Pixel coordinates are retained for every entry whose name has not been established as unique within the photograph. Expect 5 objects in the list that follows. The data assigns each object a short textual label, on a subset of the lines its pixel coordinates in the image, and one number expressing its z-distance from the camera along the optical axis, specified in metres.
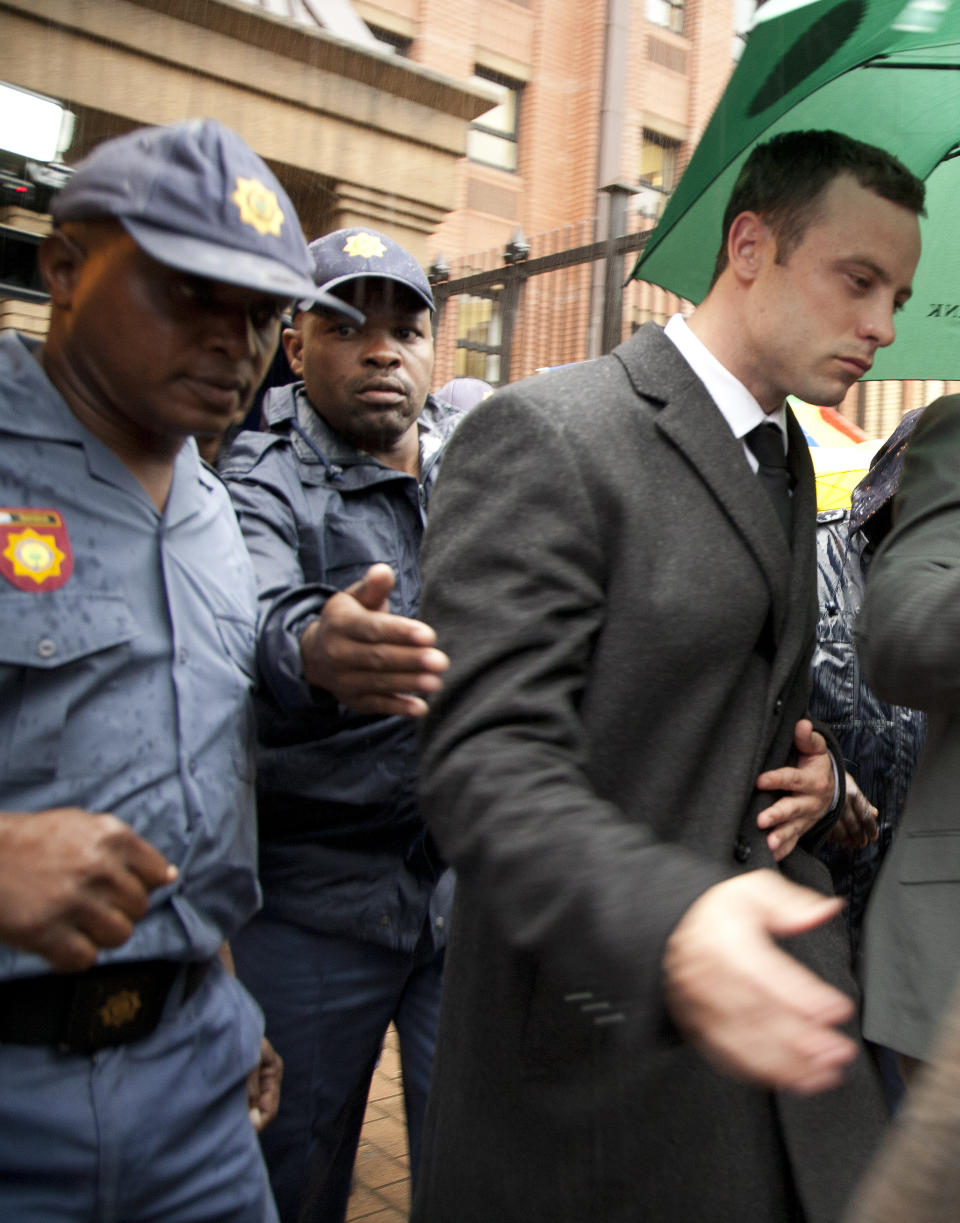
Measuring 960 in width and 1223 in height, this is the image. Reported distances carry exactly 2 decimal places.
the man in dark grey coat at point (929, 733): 1.56
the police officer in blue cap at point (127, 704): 1.39
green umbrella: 1.72
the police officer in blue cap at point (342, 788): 2.18
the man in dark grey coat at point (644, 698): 1.34
